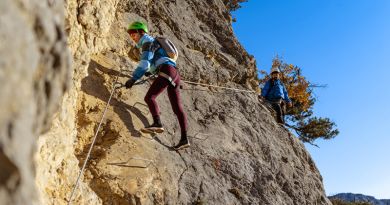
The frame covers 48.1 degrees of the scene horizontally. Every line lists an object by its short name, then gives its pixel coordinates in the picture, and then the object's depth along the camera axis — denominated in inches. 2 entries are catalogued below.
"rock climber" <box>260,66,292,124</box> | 438.6
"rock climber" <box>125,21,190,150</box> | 264.5
